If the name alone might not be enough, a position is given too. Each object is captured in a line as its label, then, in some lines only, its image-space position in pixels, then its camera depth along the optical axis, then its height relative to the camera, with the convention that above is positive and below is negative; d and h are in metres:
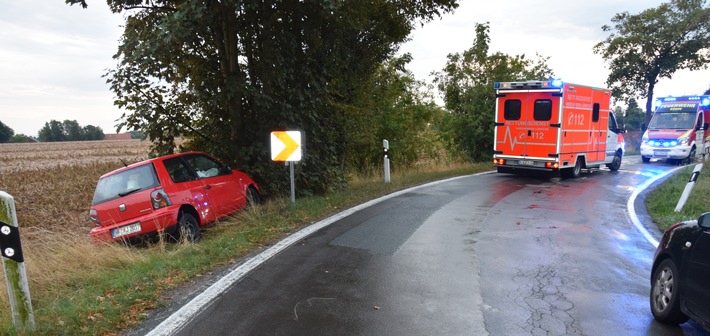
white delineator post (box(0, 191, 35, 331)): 3.63 -1.19
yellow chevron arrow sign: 8.81 -0.51
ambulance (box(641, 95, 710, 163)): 21.31 -0.96
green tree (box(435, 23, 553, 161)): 21.17 +1.27
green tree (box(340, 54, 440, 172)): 14.34 -0.10
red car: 7.09 -1.30
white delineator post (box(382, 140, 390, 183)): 13.81 -1.58
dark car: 3.44 -1.39
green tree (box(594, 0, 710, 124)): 32.72 +4.97
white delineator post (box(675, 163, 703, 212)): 9.02 -1.66
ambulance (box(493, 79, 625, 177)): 14.12 -0.41
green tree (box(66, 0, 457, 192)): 9.72 +0.86
